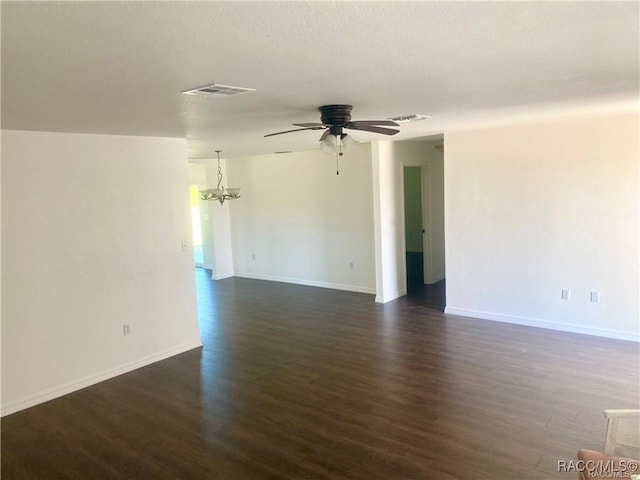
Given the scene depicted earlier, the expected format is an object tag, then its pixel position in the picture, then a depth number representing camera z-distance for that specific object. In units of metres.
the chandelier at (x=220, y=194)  7.65
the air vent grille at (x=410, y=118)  3.92
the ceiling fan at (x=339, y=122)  3.13
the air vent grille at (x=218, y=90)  2.45
